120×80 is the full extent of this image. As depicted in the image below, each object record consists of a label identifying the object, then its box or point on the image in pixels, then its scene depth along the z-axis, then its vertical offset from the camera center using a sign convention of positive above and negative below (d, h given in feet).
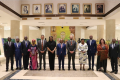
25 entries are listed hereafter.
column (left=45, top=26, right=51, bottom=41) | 73.97 +3.81
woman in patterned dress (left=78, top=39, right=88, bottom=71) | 21.47 -2.46
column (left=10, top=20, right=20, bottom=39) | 38.17 +2.99
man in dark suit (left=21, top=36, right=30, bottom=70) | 22.47 -2.13
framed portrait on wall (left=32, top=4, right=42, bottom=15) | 38.55 +9.27
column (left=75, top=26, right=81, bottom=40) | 72.11 +3.60
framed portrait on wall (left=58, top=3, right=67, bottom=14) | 38.17 +9.44
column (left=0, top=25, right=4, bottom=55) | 54.27 +3.16
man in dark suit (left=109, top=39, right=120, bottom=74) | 19.79 -2.31
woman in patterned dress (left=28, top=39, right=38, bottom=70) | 22.11 -3.34
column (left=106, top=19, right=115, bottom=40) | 37.35 +2.75
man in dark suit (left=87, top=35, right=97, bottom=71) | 21.69 -1.61
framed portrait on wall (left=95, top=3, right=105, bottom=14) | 38.14 +9.66
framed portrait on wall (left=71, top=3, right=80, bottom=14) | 38.11 +9.70
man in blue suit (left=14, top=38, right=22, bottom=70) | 22.48 -1.94
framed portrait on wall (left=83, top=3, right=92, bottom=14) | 38.14 +9.39
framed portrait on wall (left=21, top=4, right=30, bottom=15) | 38.88 +9.53
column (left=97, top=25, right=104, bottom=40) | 51.41 +2.91
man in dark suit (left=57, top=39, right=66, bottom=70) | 21.89 -2.14
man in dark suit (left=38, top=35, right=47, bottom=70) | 21.95 -1.39
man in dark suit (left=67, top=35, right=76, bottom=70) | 21.74 -1.59
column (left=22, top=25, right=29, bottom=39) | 52.07 +3.60
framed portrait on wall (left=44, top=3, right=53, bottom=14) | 38.24 +9.47
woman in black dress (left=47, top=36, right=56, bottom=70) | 21.83 -2.11
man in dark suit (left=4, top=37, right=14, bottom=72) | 21.53 -1.85
